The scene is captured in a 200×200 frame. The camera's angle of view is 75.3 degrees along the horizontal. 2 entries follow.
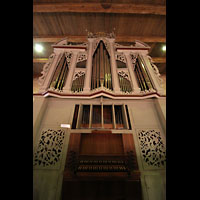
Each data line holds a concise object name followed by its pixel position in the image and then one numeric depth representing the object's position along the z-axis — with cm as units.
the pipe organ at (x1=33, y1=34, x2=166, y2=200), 254
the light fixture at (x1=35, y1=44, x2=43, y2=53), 754
